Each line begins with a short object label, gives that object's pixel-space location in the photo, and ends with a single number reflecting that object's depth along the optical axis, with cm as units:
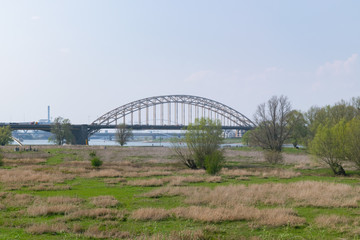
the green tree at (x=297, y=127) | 6494
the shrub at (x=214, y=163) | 2998
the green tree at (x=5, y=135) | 7779
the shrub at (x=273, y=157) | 4453
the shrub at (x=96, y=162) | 3634
